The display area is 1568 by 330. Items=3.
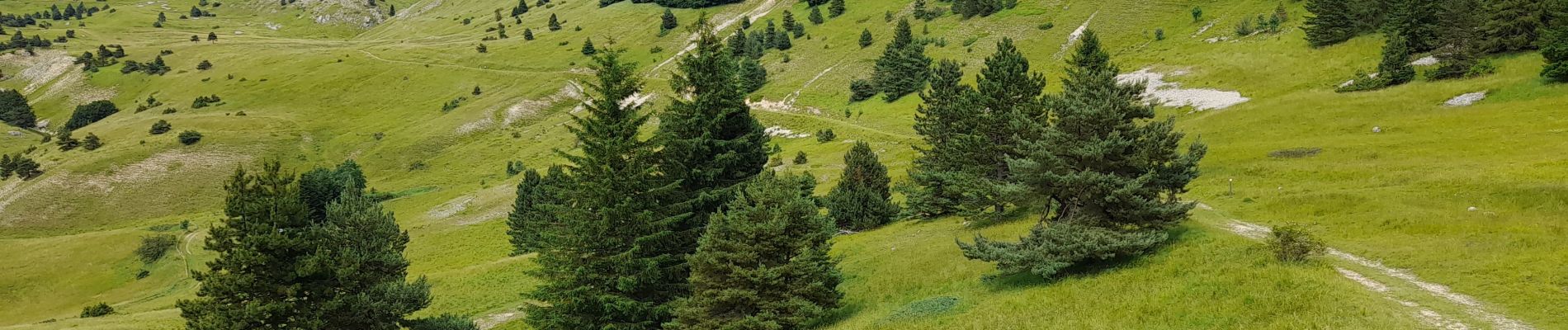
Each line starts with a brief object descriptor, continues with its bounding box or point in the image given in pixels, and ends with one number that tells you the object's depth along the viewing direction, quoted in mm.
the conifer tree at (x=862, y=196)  45312
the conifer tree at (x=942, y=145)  38844
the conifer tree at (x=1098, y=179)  21578
